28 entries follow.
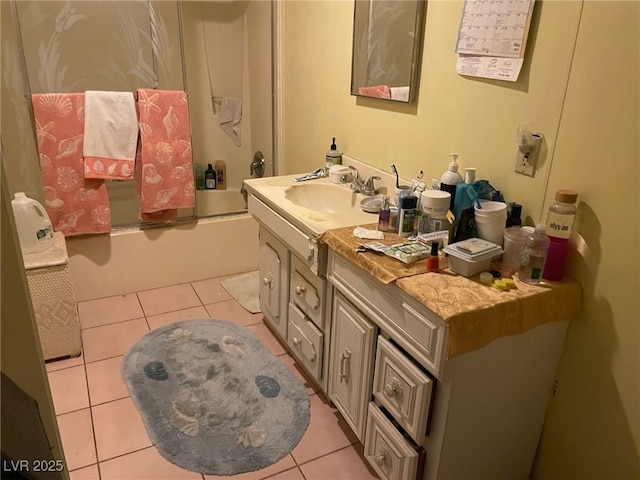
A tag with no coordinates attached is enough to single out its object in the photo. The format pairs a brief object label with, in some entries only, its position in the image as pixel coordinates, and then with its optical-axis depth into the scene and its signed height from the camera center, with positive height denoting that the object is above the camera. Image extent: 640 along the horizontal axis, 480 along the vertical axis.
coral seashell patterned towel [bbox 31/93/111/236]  2.37 -0.54
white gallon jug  2.10 -0.71
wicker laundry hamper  2.08 -1.01
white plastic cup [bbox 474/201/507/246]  1.40 -0.41
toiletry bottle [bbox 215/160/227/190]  3.29 -0.72
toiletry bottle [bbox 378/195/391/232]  1.66 -0.49
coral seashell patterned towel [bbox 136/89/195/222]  2.57 -0.48
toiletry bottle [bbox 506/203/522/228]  1.46 -0.41
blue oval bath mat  1.74 -1.29
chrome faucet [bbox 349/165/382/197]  2.10 -0.49
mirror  1.81 +0.07
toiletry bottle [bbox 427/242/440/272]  1.36 -0.51
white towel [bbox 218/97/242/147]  3.28 -0.35
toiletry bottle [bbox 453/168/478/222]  1.46 -0.36
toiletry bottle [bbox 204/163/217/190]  3.23 -0.74
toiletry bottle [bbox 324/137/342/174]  2.36 -0.42
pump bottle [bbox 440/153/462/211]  1.54 -0.33
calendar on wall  1.40 +0.10
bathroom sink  2.15 -0.56
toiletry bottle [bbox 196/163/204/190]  3.21 -0.73
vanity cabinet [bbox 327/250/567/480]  1.27 -0.85
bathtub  2.67 -1.08
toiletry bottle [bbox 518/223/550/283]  1.30 -0.46
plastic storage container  1.31 -0.47
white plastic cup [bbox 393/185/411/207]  1.60 -0.41
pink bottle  1.30 -0.40
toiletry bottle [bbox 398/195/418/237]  1.58 -0.46
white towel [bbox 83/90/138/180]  2.45 -0.37
